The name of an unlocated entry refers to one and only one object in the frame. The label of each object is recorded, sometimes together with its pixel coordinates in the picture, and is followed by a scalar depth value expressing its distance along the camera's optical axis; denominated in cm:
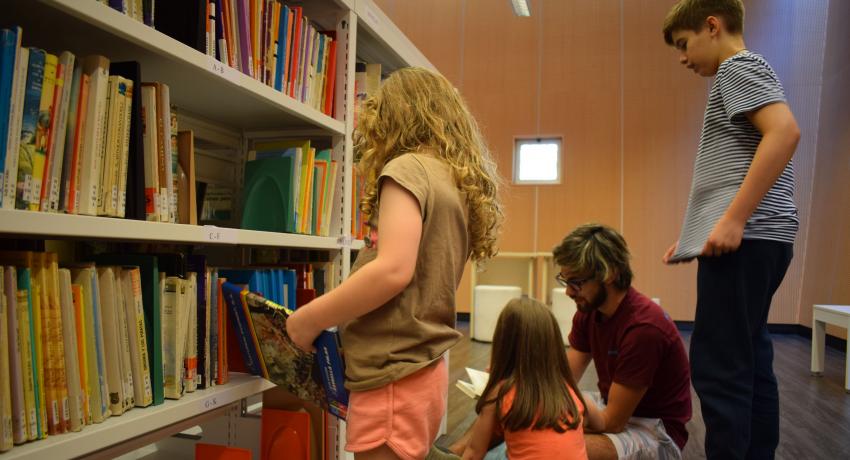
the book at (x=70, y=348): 92
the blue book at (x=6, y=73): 82
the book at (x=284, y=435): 143
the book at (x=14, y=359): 84
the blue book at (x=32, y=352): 86
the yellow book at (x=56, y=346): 90
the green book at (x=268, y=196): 152
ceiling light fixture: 547
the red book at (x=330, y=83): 166
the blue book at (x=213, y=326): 125
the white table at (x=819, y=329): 367
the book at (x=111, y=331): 101
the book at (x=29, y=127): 85
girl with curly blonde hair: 93
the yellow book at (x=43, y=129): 86
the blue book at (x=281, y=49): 147
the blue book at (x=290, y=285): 152
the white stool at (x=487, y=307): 509
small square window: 644
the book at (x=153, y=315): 109
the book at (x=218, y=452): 131
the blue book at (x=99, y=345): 98
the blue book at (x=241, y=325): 117
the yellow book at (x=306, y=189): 154
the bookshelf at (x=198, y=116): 90
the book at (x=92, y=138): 94
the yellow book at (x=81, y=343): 95
